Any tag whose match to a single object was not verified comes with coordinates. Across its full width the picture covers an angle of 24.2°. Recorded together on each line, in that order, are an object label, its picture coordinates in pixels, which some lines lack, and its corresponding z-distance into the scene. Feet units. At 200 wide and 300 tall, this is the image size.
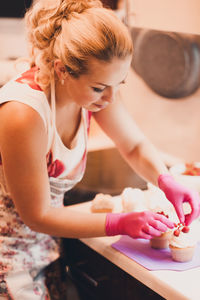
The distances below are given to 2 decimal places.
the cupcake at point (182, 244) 3.90
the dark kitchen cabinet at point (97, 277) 4.13
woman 3.71
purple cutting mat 3.89
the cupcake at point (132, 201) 4.71
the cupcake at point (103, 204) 4.86
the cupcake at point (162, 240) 4.16
